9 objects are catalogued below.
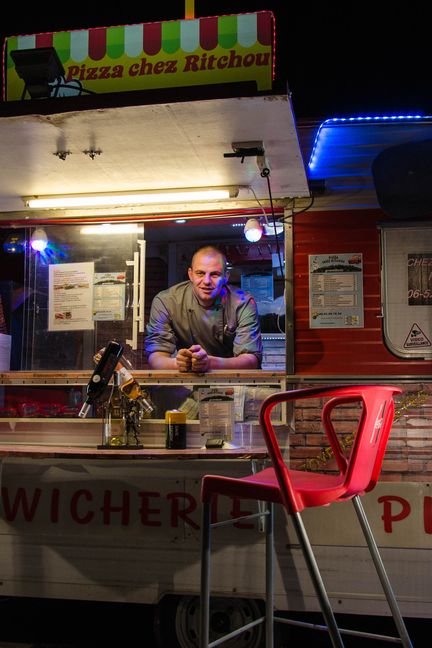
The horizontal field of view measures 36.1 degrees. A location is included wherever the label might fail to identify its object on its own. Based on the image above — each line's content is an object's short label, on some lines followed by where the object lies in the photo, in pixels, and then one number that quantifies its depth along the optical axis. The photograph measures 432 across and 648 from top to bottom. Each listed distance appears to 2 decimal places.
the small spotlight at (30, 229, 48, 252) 5.23
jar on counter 4.16
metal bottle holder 4.43
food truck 3.78
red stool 2.40
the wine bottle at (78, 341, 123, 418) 4.34
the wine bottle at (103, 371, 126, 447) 4.41
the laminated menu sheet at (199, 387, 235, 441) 4.36
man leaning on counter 5.71
